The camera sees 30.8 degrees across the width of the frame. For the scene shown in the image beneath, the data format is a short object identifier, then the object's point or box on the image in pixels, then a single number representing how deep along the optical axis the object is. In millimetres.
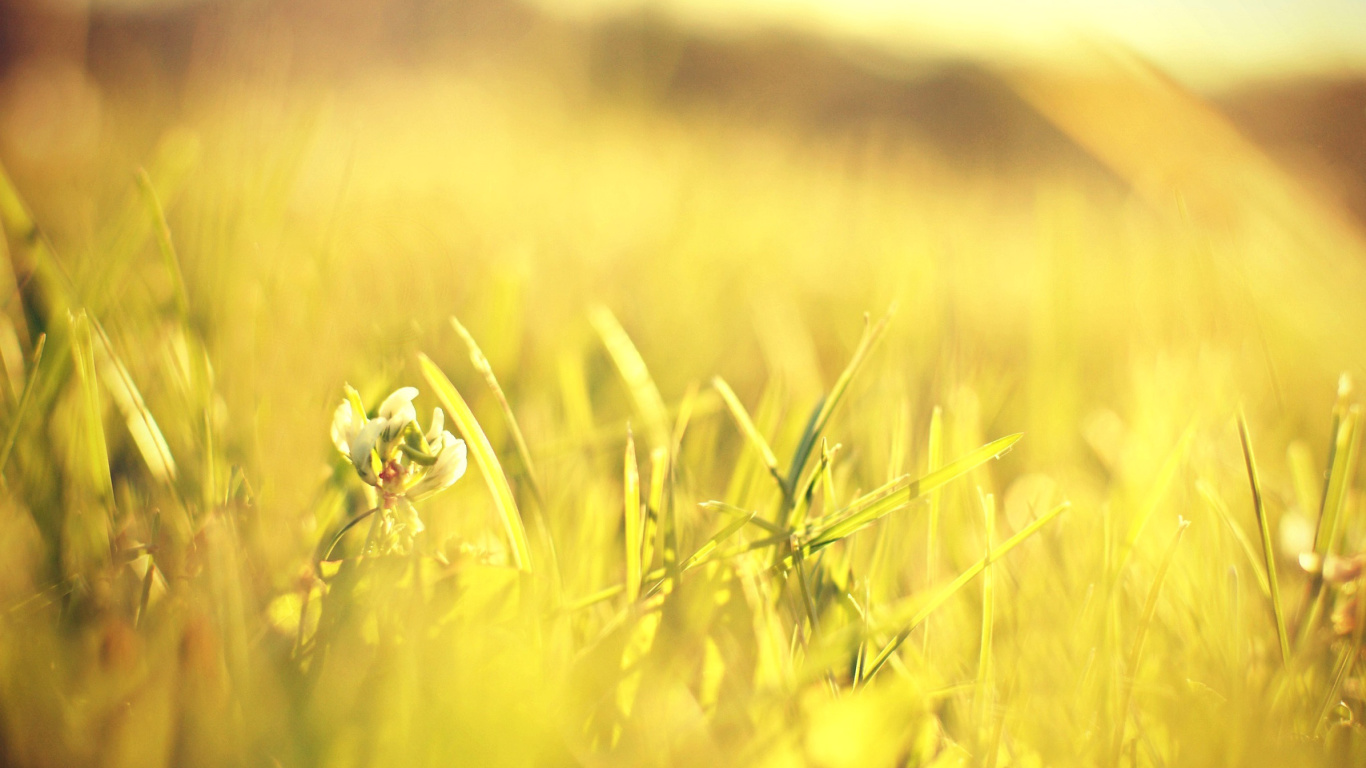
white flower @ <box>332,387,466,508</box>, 287
